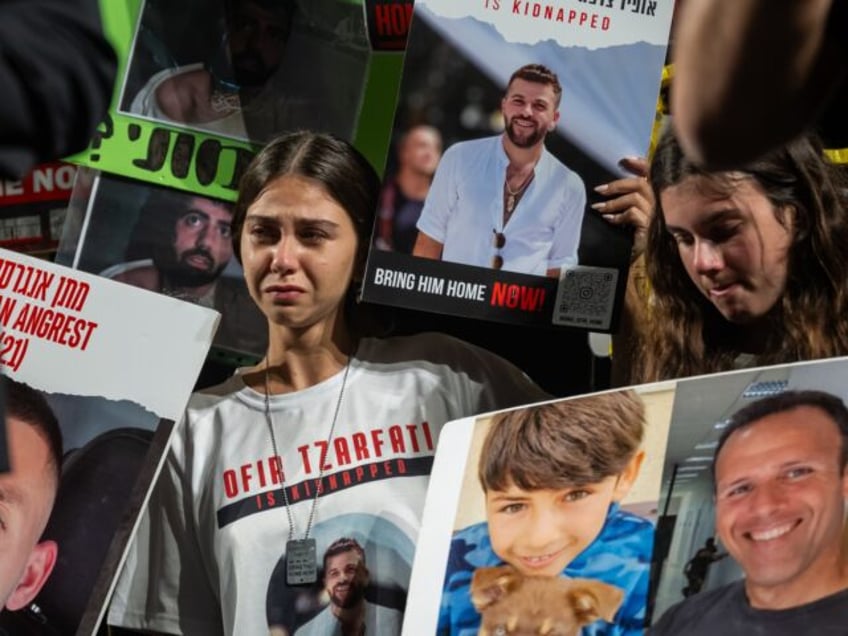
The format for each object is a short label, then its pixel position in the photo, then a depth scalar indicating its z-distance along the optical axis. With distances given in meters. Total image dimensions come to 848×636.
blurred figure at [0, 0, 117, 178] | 1.48
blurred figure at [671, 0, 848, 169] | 1.00
